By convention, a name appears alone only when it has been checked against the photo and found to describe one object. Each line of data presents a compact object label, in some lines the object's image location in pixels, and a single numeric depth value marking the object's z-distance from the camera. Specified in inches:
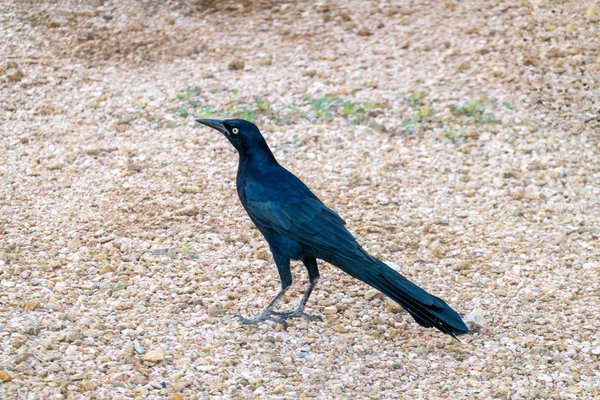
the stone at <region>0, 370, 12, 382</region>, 315.3
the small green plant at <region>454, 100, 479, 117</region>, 587.0
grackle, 356.2
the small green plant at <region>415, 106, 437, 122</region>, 584.4
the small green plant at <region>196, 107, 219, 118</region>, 579.2
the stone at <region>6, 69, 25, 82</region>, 614.2
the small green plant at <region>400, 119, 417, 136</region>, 572.7
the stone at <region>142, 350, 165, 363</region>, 338.3
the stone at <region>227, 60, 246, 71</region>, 635.5
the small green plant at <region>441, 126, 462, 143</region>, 566.3
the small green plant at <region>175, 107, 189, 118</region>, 581.9
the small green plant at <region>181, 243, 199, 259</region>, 430.0
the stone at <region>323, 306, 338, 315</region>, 394.0
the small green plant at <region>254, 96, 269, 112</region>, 592.4
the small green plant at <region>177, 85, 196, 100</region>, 599.5
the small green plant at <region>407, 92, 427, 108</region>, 597.6
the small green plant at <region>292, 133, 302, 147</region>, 557.3
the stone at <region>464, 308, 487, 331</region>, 383.2
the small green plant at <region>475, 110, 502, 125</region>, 578.9
